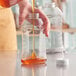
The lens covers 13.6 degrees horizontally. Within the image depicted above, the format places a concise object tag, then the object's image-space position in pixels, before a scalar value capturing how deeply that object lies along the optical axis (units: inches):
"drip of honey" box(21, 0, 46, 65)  34.0
